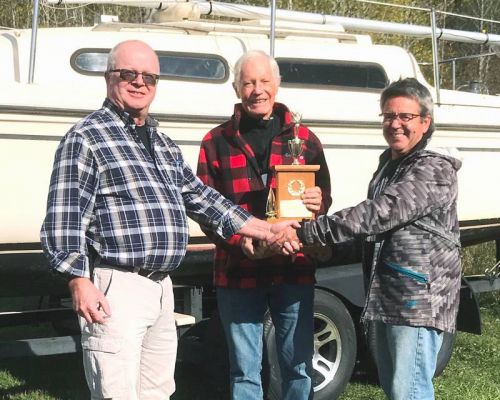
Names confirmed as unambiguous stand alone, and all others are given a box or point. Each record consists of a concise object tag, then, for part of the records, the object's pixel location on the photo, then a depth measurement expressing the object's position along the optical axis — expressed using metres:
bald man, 3.36
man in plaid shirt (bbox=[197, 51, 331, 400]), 4.16
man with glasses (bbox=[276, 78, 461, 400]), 3.58
